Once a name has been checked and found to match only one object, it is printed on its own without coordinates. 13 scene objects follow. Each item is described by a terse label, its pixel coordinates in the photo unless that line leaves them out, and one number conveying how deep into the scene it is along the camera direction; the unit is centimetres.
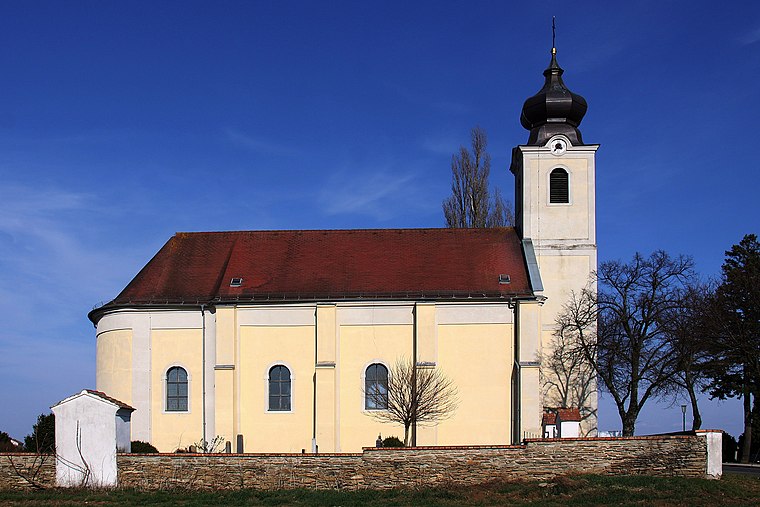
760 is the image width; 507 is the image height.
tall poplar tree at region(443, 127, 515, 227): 4497
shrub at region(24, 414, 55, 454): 2494
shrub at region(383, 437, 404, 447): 2948
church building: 3278
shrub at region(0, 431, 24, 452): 2554
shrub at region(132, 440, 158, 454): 2777
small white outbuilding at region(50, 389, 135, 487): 2225
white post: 2131
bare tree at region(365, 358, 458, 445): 3178
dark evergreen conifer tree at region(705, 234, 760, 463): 3831
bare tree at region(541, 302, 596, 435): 3366
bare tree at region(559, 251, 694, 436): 3247
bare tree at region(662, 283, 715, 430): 3372
